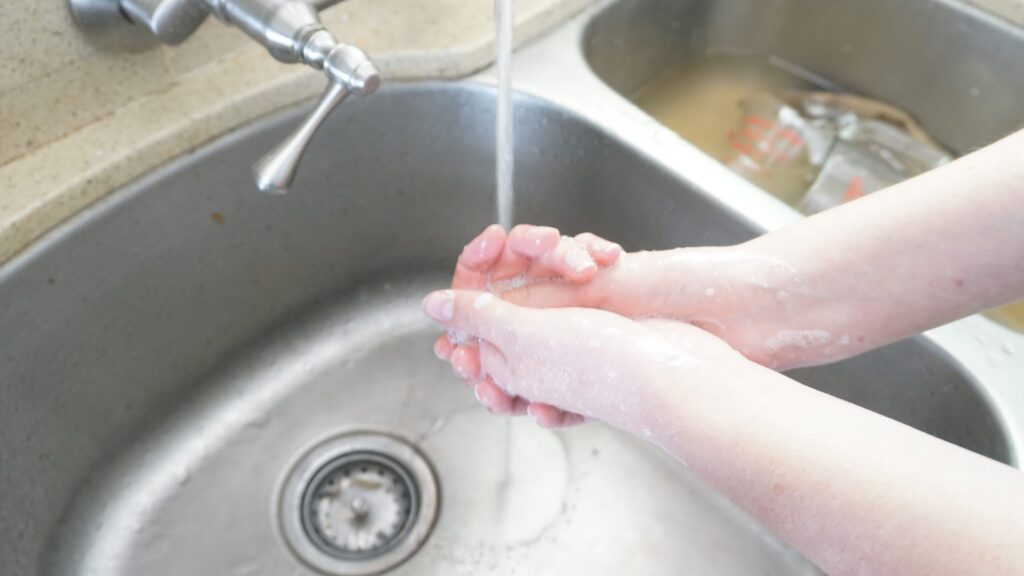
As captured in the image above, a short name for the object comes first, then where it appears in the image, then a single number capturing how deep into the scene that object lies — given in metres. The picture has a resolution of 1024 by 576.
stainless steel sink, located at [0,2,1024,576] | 0.55
